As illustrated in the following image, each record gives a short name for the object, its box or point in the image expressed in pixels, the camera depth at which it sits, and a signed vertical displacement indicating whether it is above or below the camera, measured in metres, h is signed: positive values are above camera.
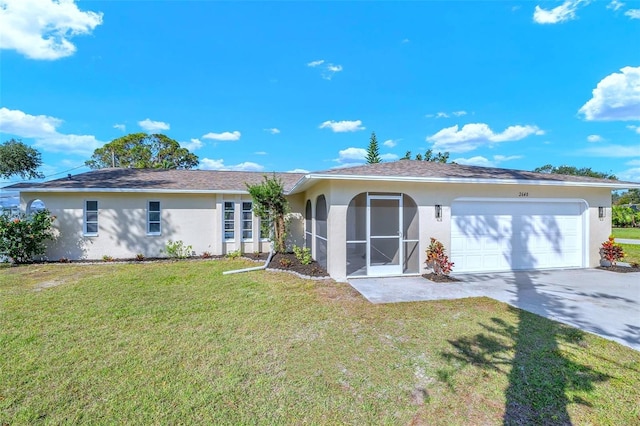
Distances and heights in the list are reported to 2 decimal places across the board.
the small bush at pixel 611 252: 9.33 -1.31
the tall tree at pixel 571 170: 60.28 +9.06
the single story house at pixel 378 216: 8.32 -0.10
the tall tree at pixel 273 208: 11.37 +0.24
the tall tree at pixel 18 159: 25.95 +5.14
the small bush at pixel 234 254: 12.12 -1.68
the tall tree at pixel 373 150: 37.17 +8.03
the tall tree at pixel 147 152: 34.25 +7.66
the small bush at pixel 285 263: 9.57 -1.62
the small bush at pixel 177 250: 12.06 -1.44
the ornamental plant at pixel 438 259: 8.22 -1.33
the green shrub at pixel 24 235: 10.31 -0.66
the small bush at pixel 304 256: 9.81 -1.45
